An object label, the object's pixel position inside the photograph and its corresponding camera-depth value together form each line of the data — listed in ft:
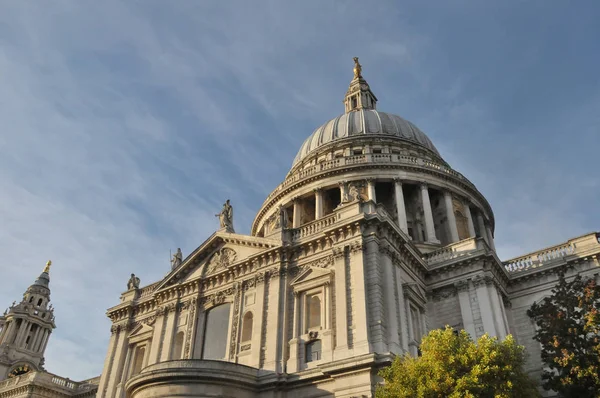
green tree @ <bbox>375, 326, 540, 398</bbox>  63.36
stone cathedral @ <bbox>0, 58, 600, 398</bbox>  82.43
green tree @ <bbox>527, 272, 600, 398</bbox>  70.69
